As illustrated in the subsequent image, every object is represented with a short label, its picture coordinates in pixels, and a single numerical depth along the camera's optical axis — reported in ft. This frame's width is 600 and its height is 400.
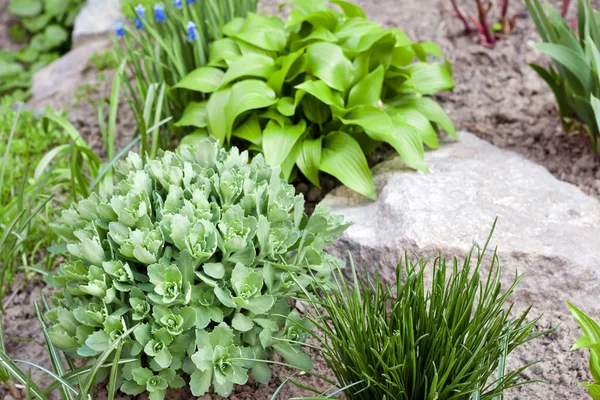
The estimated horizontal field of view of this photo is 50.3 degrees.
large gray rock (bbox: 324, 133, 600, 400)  7.25
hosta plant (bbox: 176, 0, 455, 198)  8.88
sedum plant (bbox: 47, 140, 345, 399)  6.09
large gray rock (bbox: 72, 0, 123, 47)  15.49
